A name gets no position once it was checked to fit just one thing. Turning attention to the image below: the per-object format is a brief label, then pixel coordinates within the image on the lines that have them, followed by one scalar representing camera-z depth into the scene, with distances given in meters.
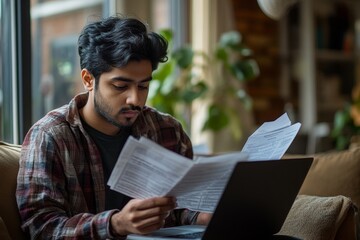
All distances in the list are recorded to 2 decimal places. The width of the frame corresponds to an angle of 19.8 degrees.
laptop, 2.00
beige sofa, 2.23
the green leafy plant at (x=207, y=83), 3.69
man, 2.17
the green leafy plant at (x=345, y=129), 4.22
